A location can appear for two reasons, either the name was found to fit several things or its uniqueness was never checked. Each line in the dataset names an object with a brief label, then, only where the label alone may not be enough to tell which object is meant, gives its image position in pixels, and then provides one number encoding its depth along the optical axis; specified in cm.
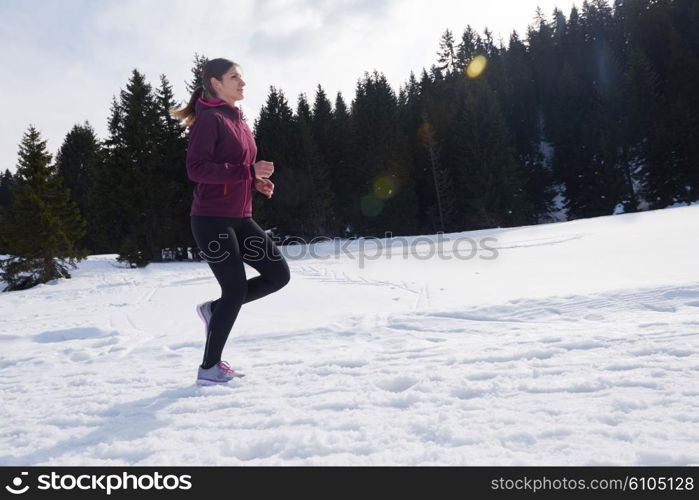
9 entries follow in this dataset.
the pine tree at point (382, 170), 3159
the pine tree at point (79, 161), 4009
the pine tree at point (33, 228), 1524
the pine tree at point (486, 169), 2959
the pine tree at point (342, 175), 3266
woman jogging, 250
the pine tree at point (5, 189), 5334
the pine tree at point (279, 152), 2988
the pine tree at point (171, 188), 2020
